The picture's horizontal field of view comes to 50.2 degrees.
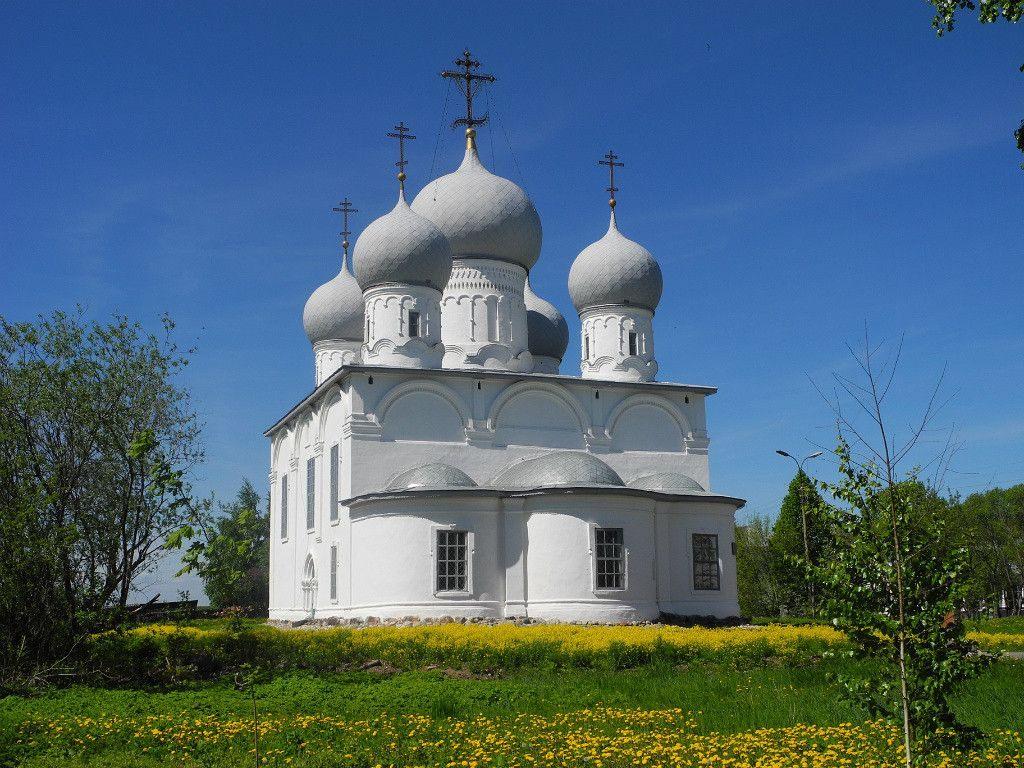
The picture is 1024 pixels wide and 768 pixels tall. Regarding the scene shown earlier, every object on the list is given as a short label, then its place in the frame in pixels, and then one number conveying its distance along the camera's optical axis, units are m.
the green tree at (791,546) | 35.25
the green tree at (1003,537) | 47.78
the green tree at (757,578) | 41.56
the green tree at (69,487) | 14.45
